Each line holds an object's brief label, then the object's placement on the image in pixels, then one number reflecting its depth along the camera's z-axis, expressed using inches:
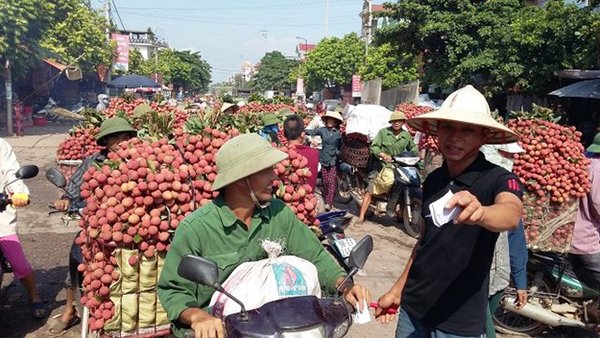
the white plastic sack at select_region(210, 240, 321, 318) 81.2
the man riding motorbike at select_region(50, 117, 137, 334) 165.9
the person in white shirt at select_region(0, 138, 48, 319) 159.4
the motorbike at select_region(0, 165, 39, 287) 147.4
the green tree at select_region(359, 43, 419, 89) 1221.1
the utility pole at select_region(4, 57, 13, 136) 719.7
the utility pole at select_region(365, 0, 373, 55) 1520.8
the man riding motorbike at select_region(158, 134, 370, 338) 87.5
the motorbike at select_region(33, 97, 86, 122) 1003.0
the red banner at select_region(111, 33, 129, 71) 1326.9
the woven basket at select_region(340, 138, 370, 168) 321.7
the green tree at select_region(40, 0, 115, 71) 997.8
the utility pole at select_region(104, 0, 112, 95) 1203.2
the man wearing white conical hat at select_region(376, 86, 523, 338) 88.0
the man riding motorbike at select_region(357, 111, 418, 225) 298.7
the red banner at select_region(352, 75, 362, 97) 1365.7
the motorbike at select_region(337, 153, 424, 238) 287.1
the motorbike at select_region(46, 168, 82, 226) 144.8
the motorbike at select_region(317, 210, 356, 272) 166.2
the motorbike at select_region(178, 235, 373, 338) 72.3
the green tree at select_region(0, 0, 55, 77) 695.1
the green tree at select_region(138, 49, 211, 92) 2659.9
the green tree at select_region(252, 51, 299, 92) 3447.3
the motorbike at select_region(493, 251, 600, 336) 167.0
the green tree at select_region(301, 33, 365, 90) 1977.1
